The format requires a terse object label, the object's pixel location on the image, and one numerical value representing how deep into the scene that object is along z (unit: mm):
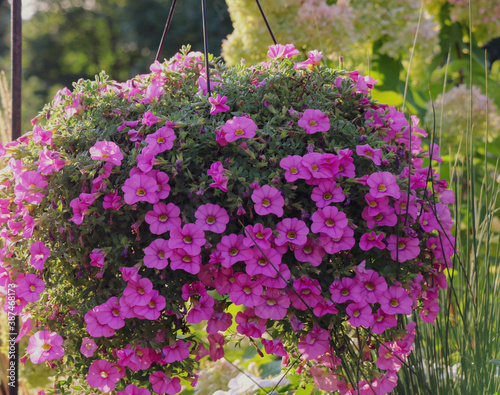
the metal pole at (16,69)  1447
